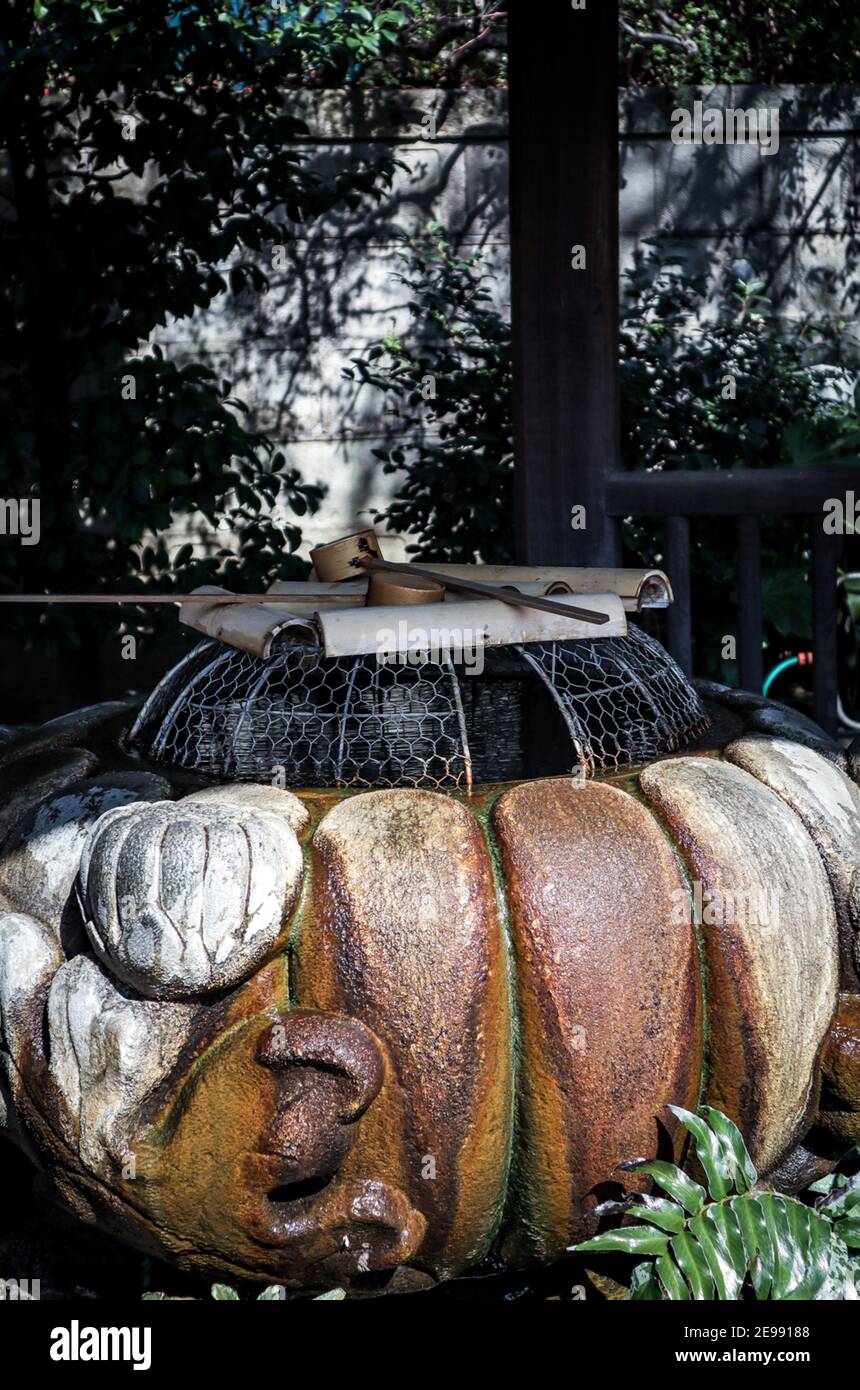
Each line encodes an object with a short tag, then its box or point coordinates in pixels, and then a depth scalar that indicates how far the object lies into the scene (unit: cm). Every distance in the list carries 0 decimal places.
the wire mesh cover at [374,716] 282
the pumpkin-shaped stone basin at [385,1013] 239
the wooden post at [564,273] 409
